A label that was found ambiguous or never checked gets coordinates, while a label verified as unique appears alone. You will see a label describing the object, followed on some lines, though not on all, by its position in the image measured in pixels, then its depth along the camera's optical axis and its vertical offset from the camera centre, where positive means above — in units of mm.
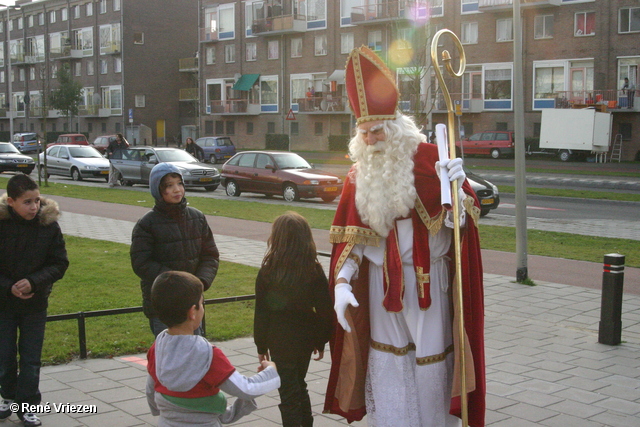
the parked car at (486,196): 18297 -1196
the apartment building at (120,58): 69125 +9444
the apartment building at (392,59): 41219 +5984
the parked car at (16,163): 32750 -441
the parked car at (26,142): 56406 +874
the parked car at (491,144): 42875 +296
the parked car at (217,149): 45312 +145
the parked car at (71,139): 48188 +921
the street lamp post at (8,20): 80512 +15101
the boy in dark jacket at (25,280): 4715 -826
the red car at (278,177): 21344 -813
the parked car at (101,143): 49719 +660
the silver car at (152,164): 25219 -467
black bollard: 7160 -1526
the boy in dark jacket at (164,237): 4805 -576
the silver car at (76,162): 29688 -393
